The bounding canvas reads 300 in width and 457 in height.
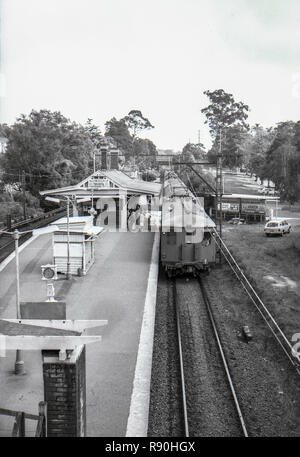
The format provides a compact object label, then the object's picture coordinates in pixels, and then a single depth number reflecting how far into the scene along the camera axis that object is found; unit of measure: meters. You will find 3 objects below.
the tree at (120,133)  72.62
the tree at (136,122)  61.33
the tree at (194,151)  71.90
